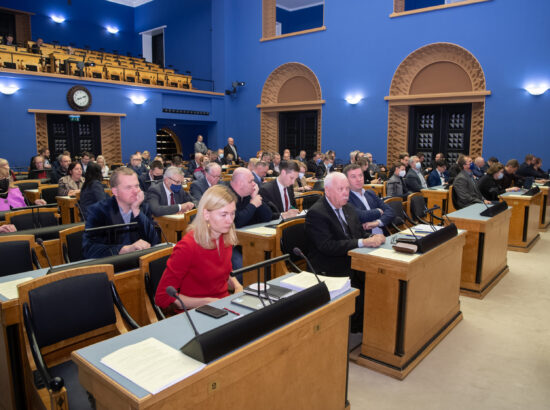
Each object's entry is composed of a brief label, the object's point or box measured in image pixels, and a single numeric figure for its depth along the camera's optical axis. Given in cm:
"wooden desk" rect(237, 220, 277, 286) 386
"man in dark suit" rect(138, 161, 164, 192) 756
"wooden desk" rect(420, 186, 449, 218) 749
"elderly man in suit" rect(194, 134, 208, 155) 1420
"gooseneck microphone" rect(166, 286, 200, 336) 160
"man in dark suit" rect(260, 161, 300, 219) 487
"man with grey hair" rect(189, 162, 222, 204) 536
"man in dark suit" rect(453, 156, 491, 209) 636
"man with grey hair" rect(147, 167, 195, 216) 509
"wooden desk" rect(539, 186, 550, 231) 790
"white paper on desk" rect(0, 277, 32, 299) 230
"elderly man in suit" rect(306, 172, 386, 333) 334
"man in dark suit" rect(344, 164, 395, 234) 427
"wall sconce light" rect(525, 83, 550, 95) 999
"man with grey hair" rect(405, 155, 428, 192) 751
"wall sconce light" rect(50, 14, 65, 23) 1772
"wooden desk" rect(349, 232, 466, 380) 301
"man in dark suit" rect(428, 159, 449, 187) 840
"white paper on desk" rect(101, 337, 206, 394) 144
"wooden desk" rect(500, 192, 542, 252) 642
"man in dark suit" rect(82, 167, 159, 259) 316
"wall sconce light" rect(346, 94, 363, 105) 1297
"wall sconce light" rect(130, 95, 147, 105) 1393
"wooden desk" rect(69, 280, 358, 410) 146
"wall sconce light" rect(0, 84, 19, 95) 1114
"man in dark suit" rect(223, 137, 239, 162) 1383
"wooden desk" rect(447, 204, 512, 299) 450
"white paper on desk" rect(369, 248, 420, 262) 301
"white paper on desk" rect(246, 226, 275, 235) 396
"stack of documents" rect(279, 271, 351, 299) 226
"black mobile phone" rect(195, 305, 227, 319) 196
